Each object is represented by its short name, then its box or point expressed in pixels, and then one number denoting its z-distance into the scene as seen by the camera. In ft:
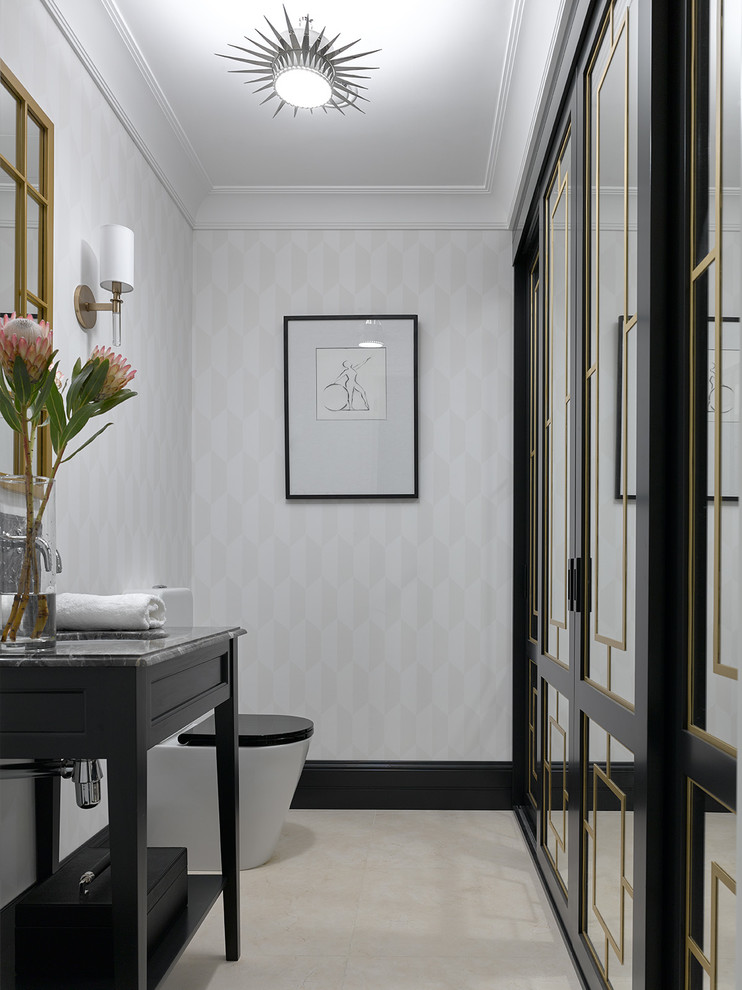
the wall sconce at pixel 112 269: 7.80
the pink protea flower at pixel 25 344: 4.83
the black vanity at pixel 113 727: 4.68
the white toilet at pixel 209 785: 8.71
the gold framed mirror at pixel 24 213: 6.19
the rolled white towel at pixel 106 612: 5.70
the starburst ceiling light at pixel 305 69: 7.67
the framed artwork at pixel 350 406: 11.68
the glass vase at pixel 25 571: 4.97
